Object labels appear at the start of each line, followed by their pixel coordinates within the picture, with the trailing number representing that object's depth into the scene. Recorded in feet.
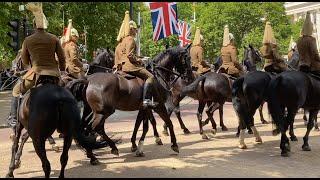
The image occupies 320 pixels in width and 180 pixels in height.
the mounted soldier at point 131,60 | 33.81
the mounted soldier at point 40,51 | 25.17
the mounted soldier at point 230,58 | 46.62
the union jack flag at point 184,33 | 92.87
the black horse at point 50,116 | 23.27
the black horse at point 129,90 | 32.22
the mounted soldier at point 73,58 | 39.34
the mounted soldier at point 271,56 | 39.88
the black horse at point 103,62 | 44.70
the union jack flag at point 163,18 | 69.97
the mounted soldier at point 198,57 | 50.11
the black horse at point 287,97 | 33.24
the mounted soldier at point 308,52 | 35.50
